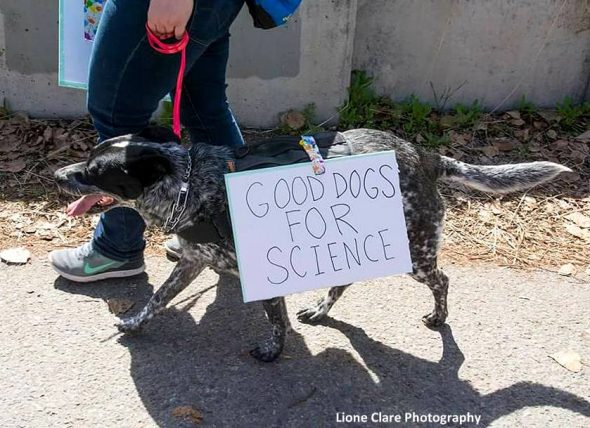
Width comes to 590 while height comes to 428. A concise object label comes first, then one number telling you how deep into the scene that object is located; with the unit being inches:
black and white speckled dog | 109.2
